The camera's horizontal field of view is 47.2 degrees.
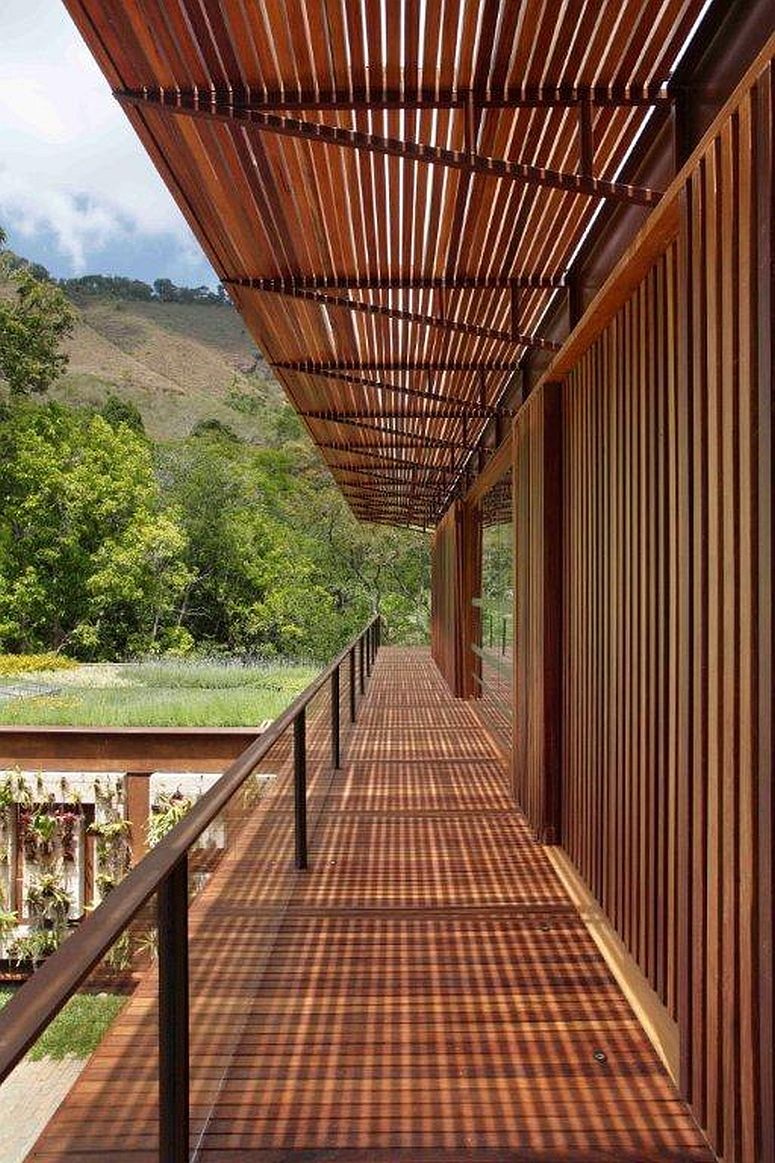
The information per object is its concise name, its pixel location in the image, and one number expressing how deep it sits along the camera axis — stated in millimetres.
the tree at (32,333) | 38375
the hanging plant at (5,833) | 12812
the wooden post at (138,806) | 12859
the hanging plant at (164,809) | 12055
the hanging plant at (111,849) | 12734
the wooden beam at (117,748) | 13180
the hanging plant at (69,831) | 12734
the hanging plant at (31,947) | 12500
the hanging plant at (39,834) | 12688
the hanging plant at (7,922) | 12641
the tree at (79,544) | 32219
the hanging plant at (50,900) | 12781
